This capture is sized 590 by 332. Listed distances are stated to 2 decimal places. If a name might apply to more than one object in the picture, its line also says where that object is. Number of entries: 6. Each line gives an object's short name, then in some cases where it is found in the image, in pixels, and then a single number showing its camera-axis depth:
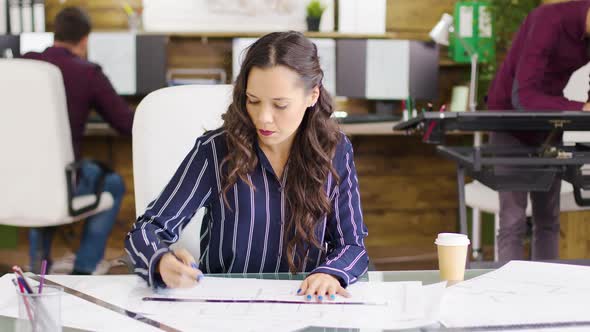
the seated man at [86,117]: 3.39
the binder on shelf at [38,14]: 4.37
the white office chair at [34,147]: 3.01
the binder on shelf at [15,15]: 4.37
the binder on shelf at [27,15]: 4.36
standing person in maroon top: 2.68
